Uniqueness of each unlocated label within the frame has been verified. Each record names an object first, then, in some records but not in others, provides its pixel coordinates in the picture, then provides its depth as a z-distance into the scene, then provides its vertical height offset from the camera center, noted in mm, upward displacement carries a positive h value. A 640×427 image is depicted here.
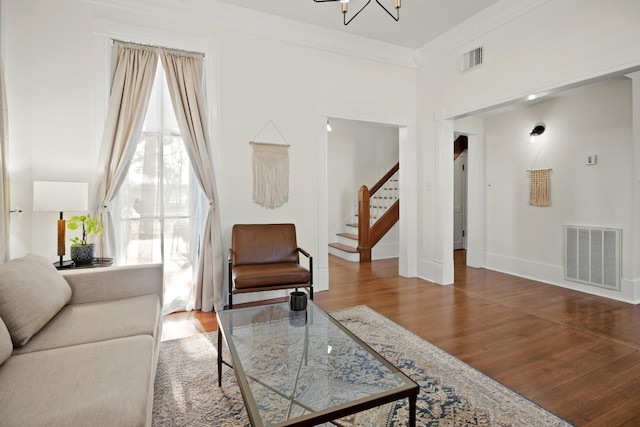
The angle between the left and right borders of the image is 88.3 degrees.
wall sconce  4629 +1149
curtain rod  3253 +1705
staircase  6102 -167
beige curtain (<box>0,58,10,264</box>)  2246 +238
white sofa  1124 -632
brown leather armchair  3068 -504
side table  2700 -422
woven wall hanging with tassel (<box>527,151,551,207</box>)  4574 +337
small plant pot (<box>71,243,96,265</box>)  2740 -334
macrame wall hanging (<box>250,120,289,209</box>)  3822 +536
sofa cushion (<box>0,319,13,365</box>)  1363 -549
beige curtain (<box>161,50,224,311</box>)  3404 +672
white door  6988 +235
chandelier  2351 +1640
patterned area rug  1762 -1095
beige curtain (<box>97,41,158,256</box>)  3117 +939
